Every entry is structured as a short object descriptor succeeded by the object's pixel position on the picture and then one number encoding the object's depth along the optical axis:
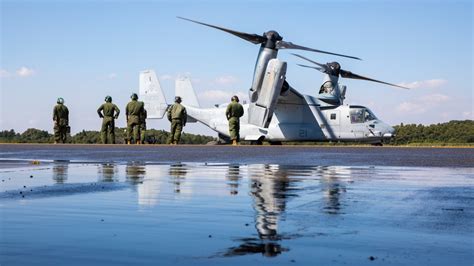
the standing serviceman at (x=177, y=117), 31.20
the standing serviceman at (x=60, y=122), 32.97
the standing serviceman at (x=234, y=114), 30.69
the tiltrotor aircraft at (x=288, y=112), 37.97
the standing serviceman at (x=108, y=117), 31.48
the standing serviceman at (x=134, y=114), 31.95
